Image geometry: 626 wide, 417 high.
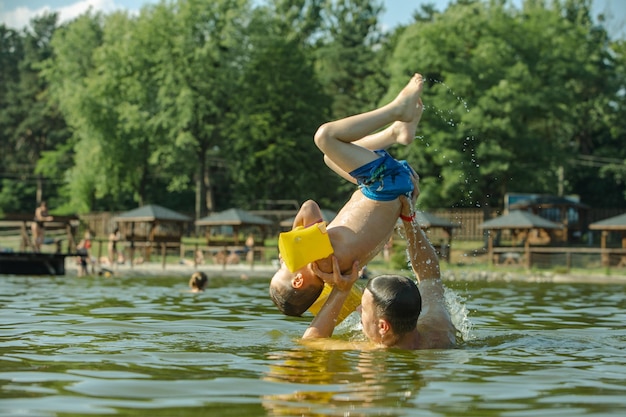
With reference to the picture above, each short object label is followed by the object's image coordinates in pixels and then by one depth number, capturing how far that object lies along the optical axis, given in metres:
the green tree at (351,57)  67.69
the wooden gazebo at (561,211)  55.41
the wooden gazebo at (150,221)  44.69
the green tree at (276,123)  60.12
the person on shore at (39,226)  30.45
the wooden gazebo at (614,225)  41.51
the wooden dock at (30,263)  28.27
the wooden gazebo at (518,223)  42.28
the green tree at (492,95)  53.19
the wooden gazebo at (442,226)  42.13
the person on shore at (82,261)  29.90
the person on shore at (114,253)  38.37
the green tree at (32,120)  81.19
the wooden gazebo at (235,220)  46.06
